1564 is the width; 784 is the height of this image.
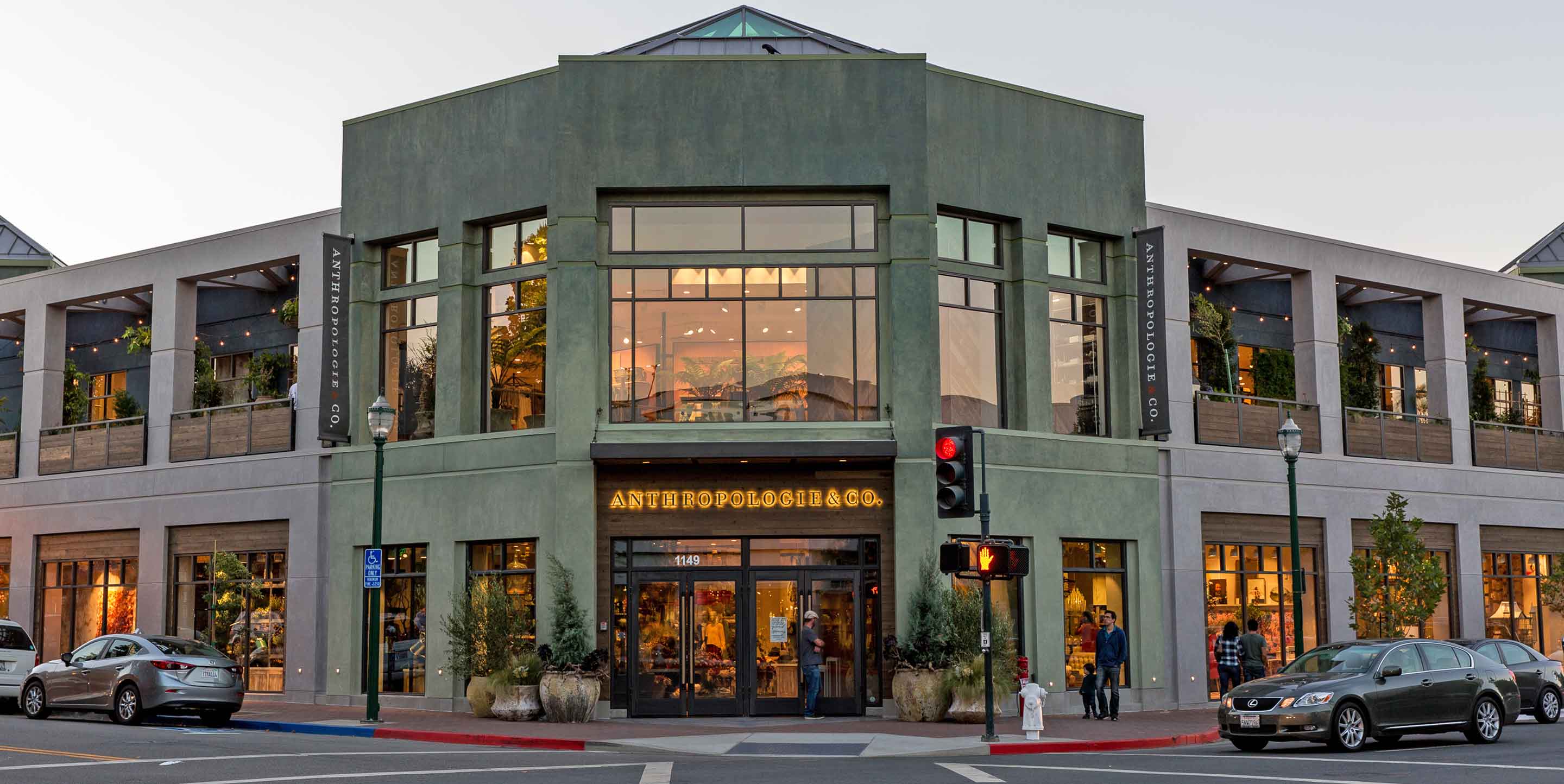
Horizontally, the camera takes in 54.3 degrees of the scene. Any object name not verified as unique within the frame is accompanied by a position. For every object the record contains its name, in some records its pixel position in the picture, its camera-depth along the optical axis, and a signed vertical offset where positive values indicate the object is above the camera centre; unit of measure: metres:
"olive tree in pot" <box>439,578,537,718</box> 25.56 -1.18
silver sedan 23.70 -1.70
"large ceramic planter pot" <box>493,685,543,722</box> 24.77 -2.19
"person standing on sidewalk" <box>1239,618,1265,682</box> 25.72 -1.54
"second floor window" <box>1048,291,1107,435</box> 28.30 +3.77
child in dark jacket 25.11 -2.02
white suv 26.70 -1.50
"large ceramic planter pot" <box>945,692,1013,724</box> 23.95 -2.26
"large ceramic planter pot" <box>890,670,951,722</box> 24.23 -2.07
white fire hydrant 21.14 -2.03
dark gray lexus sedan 19.11 -1.73
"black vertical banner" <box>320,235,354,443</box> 28.75 +4.18
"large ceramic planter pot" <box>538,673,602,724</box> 24.44 -2.07
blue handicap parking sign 24.56 +0.07
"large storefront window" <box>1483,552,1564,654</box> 34.09 -0.93
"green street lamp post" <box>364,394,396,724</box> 24.08 +0.43
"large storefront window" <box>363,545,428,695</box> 28.06 -0.92
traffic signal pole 20.25 -1.19
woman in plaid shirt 26.20 -1.60
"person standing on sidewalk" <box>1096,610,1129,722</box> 25.02 -1.39
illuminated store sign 26.00 +1.16
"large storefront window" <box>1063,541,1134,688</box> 27.55 -0.45
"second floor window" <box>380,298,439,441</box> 28.66 +3.88
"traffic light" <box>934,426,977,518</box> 19.39 +1.20
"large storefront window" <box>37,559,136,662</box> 32.62 -0.64
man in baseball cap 25.08 -1.57
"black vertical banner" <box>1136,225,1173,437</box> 28.31 +4.15
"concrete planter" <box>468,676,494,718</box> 25.48 -2.14
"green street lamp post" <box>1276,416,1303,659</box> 25.31 +1.64
